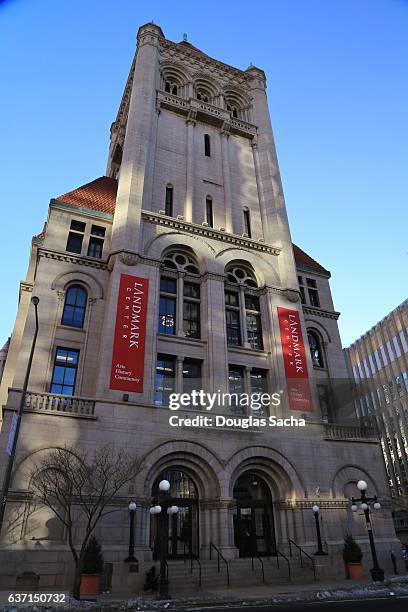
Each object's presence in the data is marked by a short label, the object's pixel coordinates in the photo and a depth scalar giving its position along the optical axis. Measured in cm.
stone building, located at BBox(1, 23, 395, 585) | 2226
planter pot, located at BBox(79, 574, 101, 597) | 1638
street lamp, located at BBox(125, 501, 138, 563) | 1917
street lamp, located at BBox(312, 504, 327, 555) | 2247
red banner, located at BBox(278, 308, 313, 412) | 2836
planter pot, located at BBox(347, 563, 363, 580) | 2094
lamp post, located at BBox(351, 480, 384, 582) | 1902
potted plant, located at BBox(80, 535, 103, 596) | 1647
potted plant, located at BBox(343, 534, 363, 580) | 2103
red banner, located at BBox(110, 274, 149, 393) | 2409
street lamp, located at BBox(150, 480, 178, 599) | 1563
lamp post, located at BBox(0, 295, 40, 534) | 1464
